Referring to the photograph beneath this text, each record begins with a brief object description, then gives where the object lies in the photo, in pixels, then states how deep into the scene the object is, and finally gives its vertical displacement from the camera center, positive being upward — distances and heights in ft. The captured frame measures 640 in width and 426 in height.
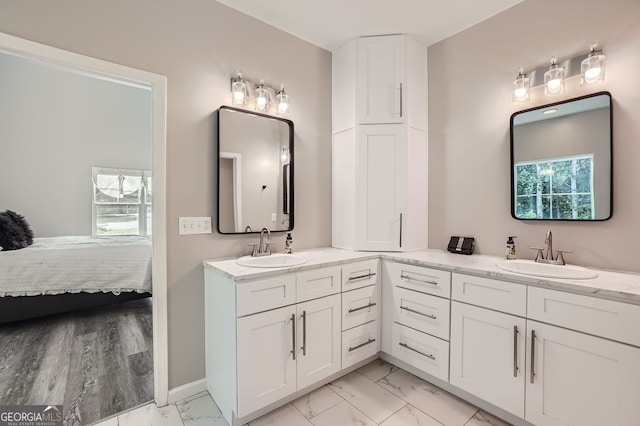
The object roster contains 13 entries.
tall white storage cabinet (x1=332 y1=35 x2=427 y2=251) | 7.82 +1.91
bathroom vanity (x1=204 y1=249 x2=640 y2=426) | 4.27 -2.31
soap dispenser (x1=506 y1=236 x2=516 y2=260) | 6.56 -0.88
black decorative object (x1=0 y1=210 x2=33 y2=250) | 10.22 -0.82
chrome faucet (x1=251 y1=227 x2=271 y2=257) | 6.97 -0.89
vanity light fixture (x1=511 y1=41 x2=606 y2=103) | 5.49 +2.91
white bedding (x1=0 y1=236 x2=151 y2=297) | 9.40 -2.05
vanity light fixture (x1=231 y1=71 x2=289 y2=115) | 6.71 +2.91
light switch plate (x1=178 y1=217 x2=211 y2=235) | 6.09 -0.32
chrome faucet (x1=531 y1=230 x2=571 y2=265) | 5.91 -0.94
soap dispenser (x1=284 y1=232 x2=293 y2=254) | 7.52 -0.93
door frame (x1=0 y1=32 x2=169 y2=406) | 5.72 -0.33
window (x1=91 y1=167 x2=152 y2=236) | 16.53 +0.55
